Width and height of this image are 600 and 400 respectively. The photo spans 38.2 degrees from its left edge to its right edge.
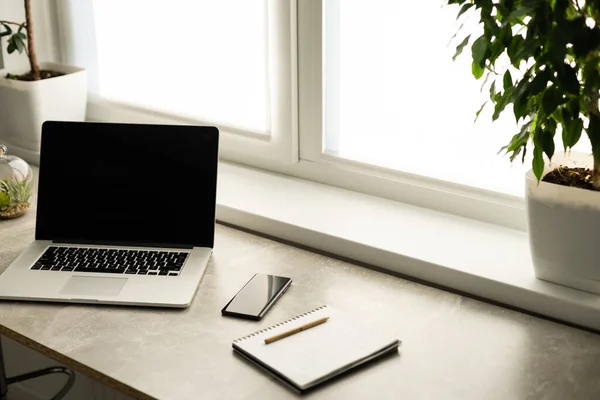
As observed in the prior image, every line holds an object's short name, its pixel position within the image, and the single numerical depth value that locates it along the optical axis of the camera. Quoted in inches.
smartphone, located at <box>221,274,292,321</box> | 55.2
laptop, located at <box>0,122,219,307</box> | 60.9
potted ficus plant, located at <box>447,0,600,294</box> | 43.6
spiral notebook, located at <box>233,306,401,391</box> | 47.9
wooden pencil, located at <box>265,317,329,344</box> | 51.1
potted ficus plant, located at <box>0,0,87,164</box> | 82.6
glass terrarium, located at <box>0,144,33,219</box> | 70.1
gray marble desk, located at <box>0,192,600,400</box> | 47.3
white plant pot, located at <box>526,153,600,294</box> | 52.1
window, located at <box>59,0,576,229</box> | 65.2
